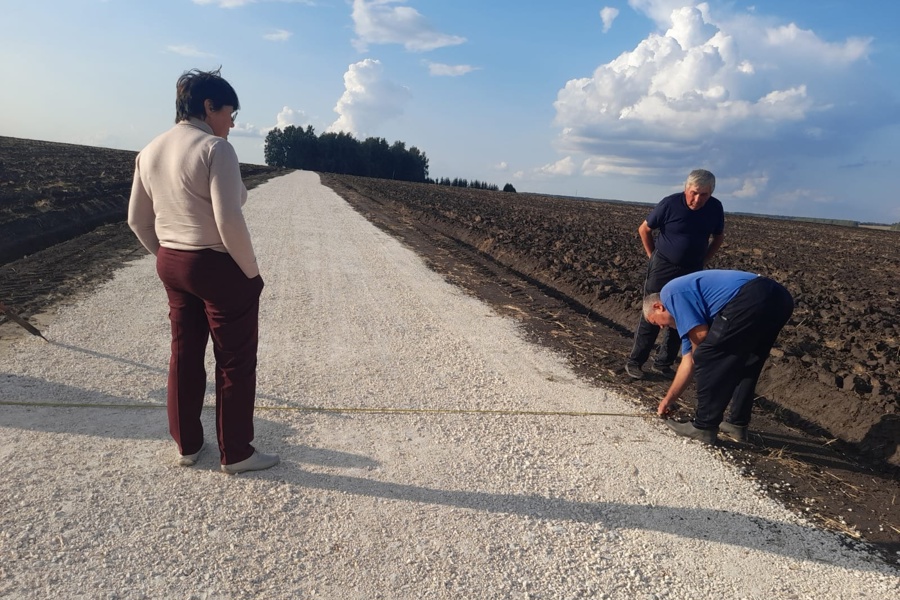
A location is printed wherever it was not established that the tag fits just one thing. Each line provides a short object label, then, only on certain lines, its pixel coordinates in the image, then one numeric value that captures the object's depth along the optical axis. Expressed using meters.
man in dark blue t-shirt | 5.14
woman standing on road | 2.89
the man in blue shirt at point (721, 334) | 4.04
